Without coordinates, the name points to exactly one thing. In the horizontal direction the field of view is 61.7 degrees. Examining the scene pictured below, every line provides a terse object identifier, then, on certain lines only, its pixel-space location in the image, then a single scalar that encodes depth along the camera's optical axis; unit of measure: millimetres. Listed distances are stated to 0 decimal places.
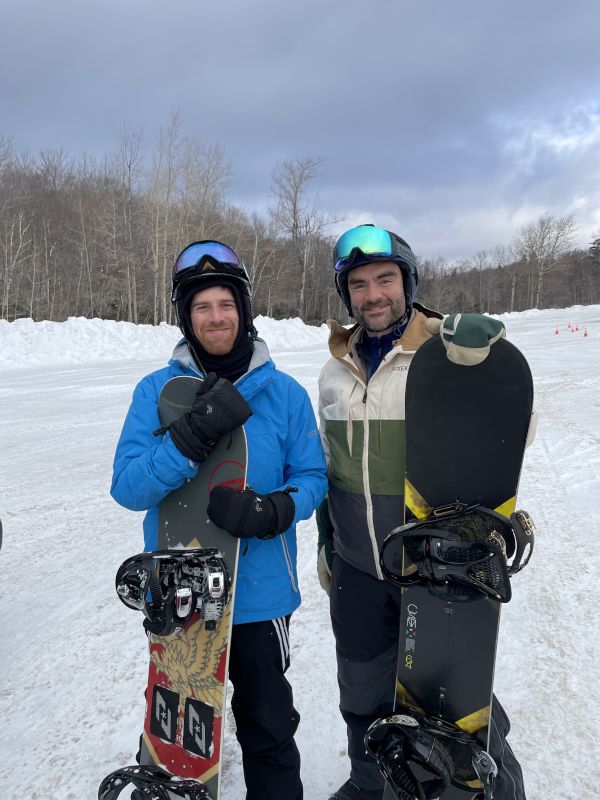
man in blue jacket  1643
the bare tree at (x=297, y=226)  33531
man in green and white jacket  1857
